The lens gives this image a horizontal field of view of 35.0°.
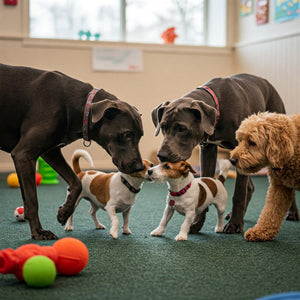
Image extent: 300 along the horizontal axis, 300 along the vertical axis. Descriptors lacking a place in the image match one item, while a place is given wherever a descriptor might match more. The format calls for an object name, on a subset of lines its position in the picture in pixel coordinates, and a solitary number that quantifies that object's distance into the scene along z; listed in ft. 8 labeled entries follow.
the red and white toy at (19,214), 11.16
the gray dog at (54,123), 9.28
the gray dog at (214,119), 9.36
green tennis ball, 6.23
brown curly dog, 8.38
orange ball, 6.79
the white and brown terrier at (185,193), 9.37
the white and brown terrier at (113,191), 9.70
